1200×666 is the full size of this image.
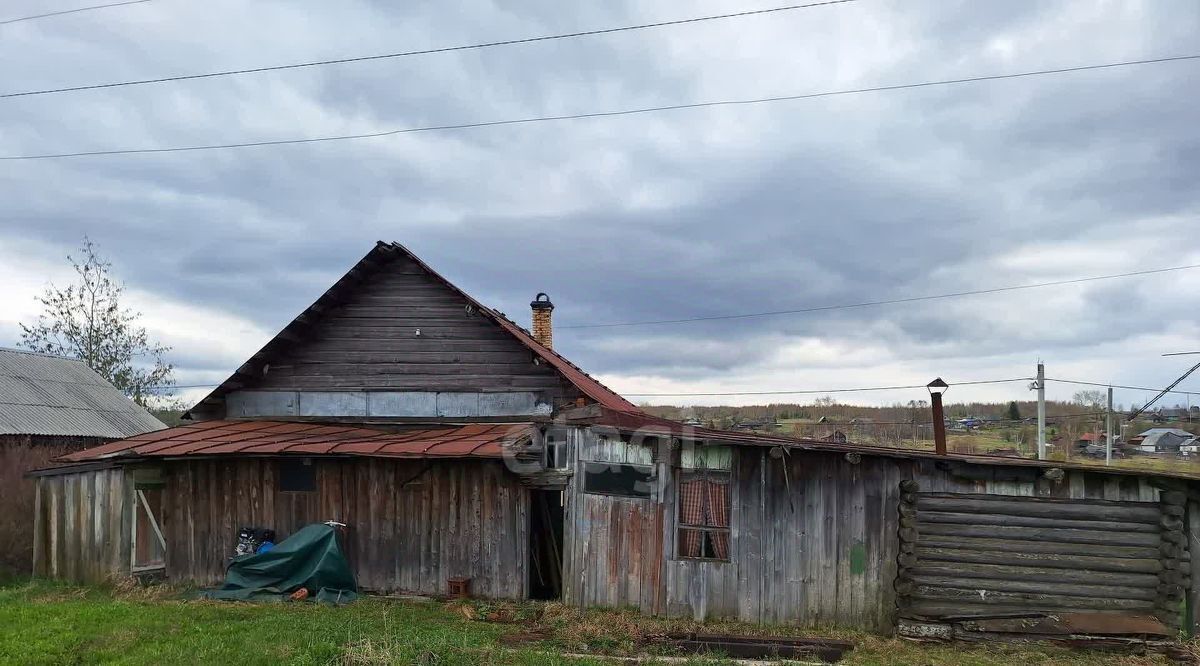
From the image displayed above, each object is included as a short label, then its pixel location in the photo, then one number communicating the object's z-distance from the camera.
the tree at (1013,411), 50.56
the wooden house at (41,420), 18.45
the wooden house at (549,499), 11.83
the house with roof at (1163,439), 40.53
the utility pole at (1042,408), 26.97
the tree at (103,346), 40.34
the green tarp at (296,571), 14.30
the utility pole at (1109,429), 30.43
